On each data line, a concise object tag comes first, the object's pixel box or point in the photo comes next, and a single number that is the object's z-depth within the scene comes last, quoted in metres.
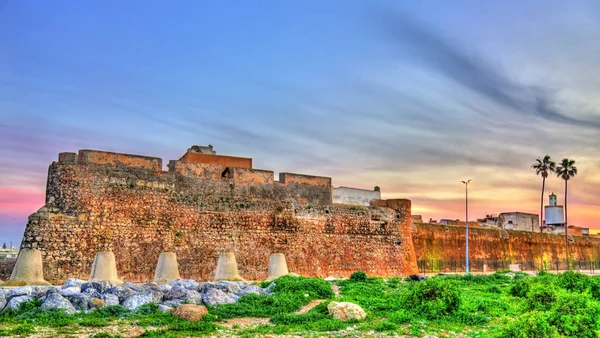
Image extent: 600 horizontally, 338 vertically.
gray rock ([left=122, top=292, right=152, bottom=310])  13.70
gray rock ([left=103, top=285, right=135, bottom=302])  14.32
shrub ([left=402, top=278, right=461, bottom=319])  14.44
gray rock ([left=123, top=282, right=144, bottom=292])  14.91
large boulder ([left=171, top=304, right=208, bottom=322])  12.52
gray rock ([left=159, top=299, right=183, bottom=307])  14.11
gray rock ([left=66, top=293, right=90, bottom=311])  13.26
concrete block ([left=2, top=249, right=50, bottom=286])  17.83
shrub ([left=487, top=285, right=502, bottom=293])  21.02
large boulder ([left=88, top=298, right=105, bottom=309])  13.34
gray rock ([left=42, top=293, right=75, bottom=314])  12.70
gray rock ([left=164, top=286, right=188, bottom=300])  15.00
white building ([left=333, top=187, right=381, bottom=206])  44.22
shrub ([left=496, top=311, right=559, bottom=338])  9.72
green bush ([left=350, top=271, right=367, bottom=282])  22.83
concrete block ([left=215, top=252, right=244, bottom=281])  21.42
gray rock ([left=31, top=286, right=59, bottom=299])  13.86
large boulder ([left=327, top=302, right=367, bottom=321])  13.62
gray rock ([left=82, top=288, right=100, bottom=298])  14.26
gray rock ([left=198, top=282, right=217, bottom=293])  16.29
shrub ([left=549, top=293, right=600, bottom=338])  10.44
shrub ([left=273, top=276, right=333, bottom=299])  17.14
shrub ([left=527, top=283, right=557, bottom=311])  14.22
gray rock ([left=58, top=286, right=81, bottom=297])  13.91
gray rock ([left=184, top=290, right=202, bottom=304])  14.73
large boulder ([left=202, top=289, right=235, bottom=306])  14.93
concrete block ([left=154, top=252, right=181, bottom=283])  20.27
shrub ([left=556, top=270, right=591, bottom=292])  18.88
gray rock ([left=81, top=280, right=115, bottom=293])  15.10
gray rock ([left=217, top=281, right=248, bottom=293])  16.86
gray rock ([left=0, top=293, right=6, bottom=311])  13.16
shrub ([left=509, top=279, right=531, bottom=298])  18.72
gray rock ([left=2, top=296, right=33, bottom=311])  12.88
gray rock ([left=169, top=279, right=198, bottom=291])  16.42
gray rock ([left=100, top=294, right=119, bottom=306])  13.71
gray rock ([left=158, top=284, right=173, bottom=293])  15.57
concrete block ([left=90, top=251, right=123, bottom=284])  18.64
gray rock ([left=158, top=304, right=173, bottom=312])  13.41
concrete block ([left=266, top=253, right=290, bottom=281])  22.64
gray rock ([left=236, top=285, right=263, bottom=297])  16.62
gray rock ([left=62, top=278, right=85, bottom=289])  15.55
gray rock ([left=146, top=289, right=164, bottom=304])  14.41
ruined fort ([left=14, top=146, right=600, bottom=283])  22.50
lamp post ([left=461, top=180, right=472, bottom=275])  37.88
